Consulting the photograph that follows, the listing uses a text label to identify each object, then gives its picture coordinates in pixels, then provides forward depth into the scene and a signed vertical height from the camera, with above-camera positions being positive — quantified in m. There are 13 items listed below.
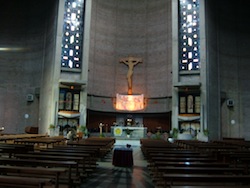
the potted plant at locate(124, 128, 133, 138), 19.89 -0.60
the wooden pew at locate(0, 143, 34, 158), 6.27 -0.69
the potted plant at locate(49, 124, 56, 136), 20.09 -0.66
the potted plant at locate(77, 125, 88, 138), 20.12 -0.60
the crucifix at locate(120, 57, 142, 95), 25.08 +5.75
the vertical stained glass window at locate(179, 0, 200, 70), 21.81 +7.44
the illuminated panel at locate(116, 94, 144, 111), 24.19 +1.91
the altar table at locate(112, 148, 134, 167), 7.79 -1.01
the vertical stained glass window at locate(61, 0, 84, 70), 22.08 +7.33
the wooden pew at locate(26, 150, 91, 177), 4.61 -0.64
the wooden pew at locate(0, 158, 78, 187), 3.92 -0.61
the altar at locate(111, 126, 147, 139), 20.12 -0.67
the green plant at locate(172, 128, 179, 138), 19.76 -0.62
